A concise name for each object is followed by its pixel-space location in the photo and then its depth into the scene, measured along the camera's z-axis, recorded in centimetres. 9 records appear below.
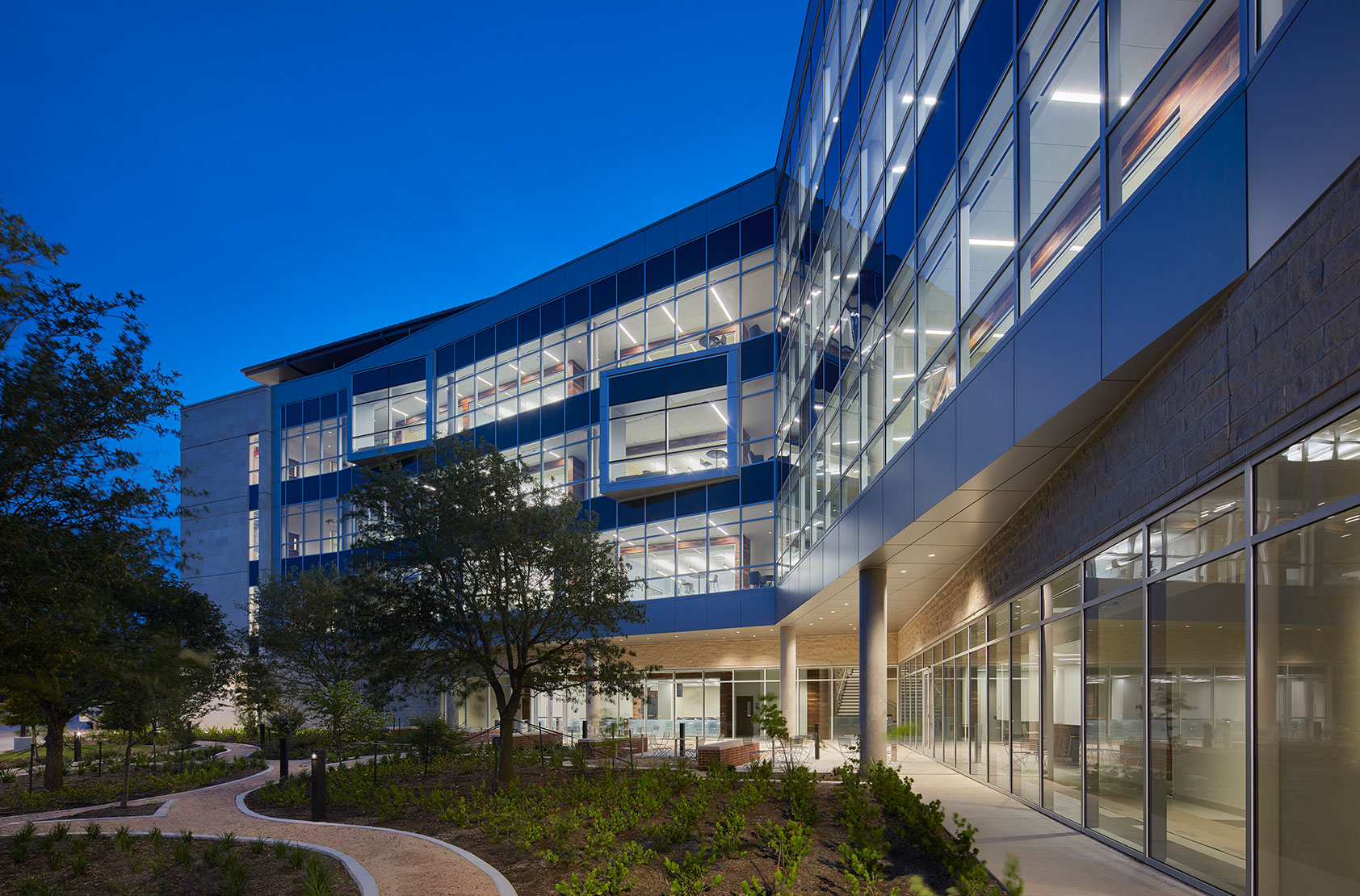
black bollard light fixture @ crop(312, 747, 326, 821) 1513
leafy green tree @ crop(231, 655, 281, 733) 3041
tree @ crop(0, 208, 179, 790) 883
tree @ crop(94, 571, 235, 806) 1048
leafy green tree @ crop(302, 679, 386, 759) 1842
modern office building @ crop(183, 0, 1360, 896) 599
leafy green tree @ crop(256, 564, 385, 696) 3183
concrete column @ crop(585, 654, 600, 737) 3680
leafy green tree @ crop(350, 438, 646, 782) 1848
